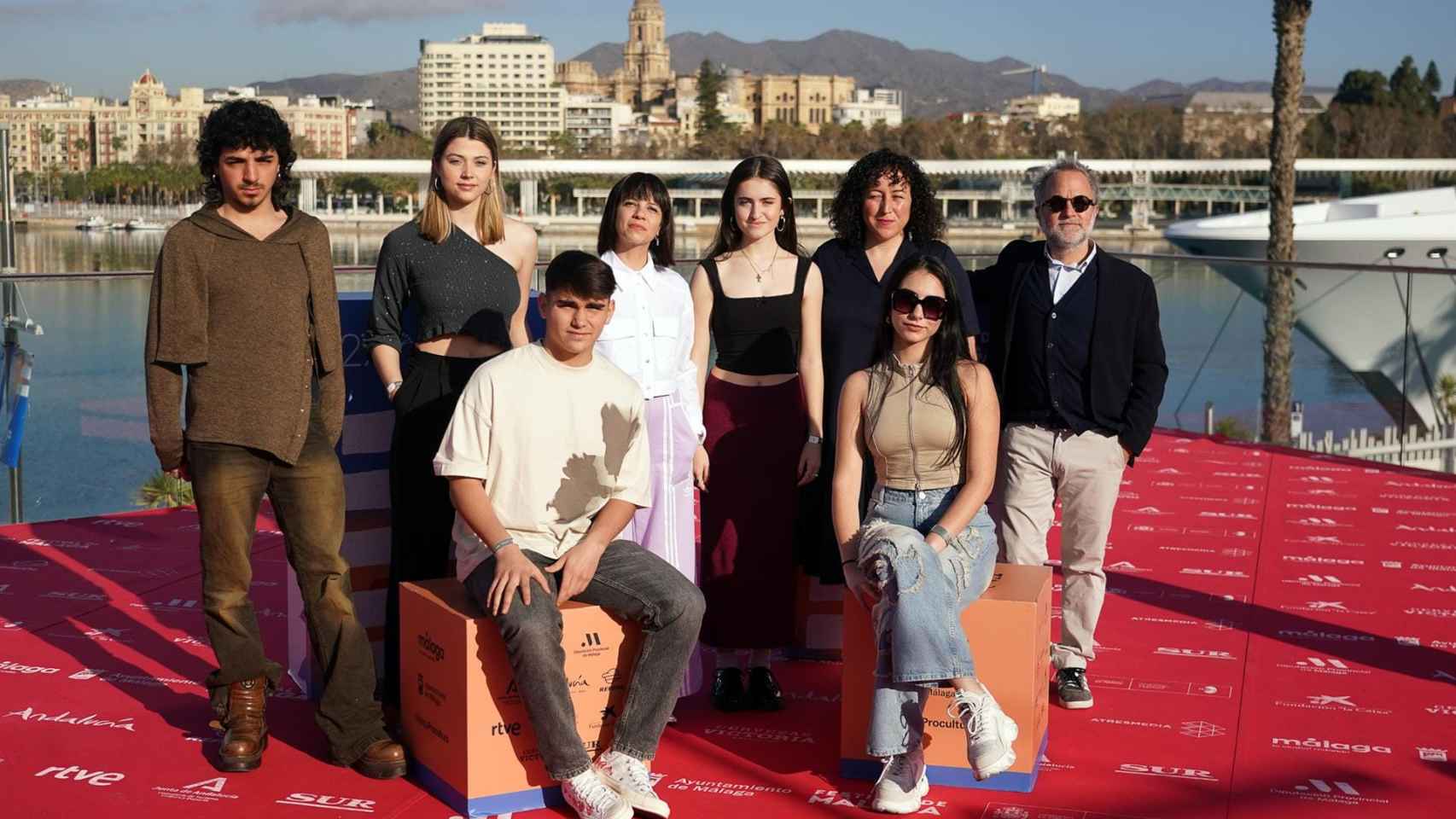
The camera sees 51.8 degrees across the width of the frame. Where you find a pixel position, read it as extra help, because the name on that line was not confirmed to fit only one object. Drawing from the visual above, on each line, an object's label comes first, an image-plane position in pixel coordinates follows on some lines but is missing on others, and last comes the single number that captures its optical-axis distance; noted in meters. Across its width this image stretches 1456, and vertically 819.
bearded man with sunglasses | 3.59
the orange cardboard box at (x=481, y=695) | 2.92
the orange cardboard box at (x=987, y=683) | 3.08
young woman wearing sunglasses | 3.00
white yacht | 8.48
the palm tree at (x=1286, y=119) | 14.48
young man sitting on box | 2.96
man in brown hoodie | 3.00
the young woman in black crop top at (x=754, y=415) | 3.63
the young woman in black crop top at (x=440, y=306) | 3.35
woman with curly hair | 3.66
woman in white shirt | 3.52
